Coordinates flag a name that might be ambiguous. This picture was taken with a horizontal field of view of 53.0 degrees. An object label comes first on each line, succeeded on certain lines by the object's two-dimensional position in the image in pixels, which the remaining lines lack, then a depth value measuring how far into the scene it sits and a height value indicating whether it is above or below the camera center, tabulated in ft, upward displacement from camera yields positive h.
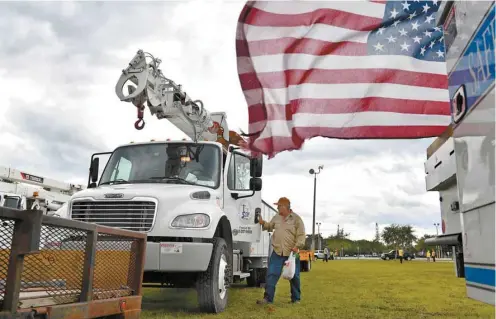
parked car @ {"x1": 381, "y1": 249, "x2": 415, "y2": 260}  233.04 +4.72
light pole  156.90 +23.91
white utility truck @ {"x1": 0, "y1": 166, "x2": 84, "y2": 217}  57.35 +9.57
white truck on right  7.74 +2.31
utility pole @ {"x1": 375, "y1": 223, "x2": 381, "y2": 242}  449.31 +25.55
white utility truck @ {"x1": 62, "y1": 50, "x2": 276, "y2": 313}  20.76 +2.85
